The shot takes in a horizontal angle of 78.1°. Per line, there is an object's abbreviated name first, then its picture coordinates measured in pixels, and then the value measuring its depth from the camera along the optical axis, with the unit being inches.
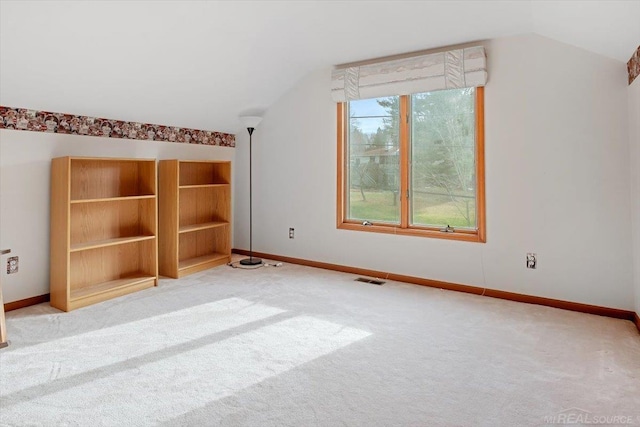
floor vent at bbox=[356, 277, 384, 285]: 157.5
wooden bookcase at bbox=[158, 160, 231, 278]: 163.6
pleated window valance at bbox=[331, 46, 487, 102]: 140.3
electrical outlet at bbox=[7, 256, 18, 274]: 125.2
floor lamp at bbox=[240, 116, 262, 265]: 182.9
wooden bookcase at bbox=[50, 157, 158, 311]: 127.7
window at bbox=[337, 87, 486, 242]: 148.1
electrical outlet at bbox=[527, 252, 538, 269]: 133.3
